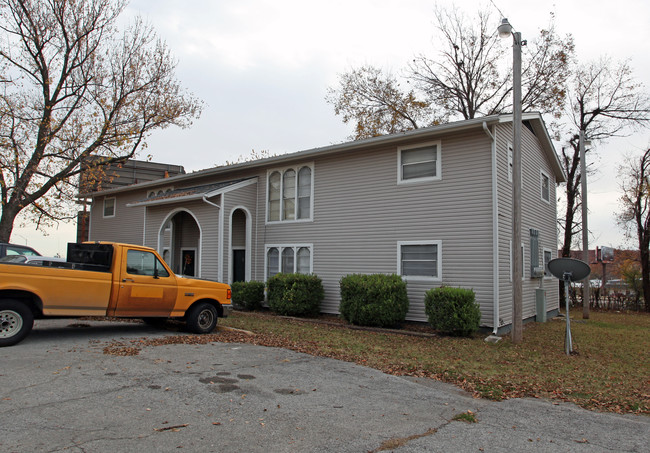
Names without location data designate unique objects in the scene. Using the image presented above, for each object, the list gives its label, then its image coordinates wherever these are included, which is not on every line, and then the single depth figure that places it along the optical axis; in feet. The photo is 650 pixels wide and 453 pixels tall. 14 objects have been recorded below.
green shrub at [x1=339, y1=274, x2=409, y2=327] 39.42
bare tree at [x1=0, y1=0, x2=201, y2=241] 65.26
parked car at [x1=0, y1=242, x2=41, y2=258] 45.40
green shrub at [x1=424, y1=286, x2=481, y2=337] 35.58
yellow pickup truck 25.61
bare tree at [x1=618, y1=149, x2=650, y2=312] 79.92
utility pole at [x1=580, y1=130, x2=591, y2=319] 56.80
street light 32.91
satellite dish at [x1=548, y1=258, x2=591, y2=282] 31.55
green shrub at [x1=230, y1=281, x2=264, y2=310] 50.44
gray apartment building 39.29
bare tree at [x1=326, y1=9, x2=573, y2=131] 85.76
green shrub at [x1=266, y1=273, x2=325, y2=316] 45.93
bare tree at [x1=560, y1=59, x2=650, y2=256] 83.05
